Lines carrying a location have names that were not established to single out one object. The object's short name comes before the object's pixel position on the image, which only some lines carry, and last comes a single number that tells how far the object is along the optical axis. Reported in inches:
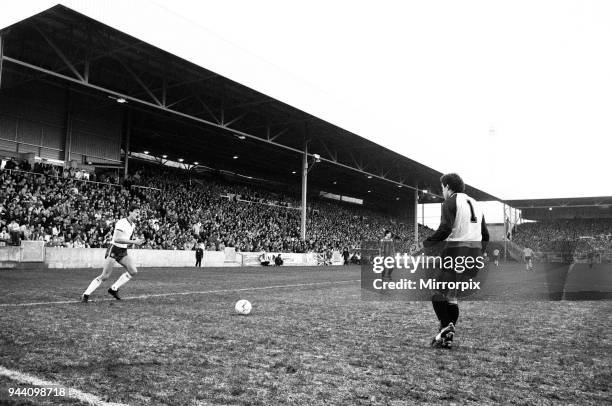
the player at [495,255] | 1944.0
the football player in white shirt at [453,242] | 217.3
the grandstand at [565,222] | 2458.2
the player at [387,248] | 647.1
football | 322.3
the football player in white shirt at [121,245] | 375.9
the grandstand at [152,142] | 949.2
